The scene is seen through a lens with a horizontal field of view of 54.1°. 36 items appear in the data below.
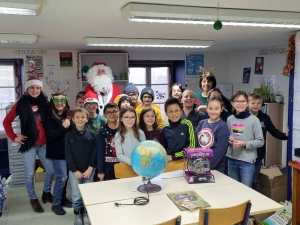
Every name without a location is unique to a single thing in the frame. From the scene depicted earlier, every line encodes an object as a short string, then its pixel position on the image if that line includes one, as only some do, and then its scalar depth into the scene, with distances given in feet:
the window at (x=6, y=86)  15.75
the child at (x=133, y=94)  12.32
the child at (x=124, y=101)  10.90
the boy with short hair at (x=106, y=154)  8.68
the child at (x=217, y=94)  10.36
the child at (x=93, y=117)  10.47
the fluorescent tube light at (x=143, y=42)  11.51
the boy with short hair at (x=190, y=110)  10.06
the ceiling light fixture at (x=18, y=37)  10.28
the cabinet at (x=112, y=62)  16.52
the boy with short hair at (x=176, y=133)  8.21
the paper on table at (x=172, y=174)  7.41
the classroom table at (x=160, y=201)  5.31
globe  5.98
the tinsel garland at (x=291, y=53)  10.65
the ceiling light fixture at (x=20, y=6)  5.56
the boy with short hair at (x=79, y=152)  9.11
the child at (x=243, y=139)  8.43
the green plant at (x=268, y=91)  16.16
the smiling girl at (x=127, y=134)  7.91
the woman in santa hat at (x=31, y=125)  10.30
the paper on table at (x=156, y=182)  6.70
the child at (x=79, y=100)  13.21
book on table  5.63
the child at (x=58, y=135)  10.17
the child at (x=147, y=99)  11.28
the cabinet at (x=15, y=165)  13.71
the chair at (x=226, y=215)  4.98
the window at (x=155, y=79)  18.72
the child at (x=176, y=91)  11.83
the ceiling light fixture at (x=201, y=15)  6.70
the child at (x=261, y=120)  9.69
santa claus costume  14.70
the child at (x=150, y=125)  8.63
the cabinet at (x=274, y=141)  15.81
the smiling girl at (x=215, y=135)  8.13
